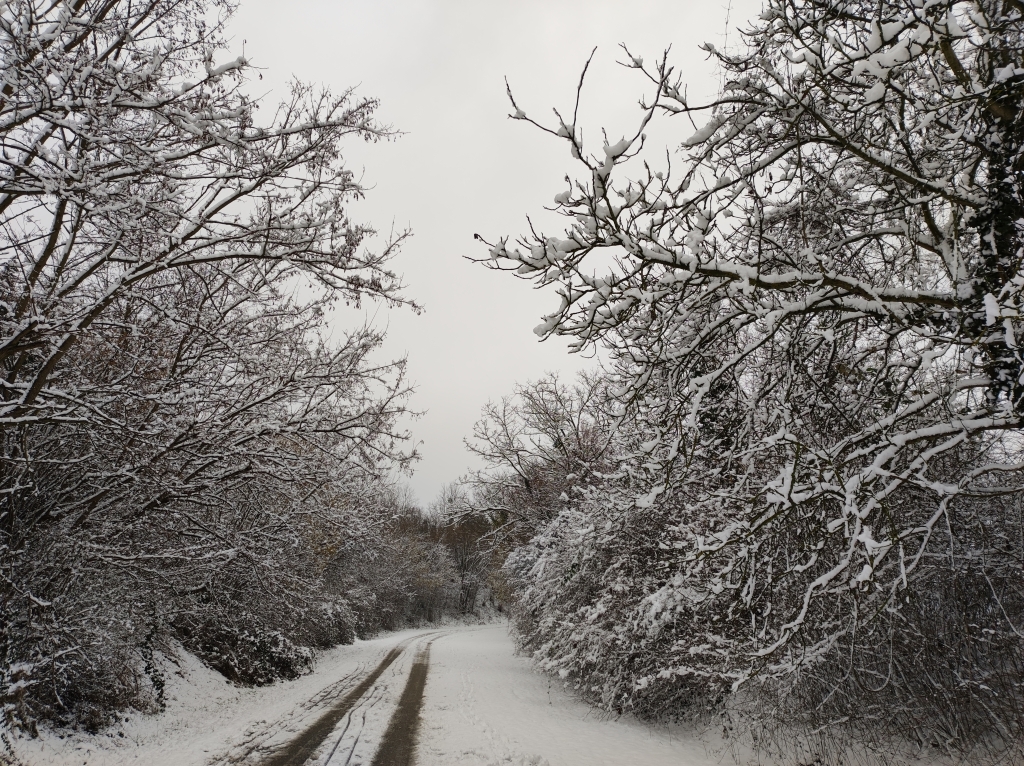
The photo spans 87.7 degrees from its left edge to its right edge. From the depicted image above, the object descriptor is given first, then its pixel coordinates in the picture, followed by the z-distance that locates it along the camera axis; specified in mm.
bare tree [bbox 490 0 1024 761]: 3443
